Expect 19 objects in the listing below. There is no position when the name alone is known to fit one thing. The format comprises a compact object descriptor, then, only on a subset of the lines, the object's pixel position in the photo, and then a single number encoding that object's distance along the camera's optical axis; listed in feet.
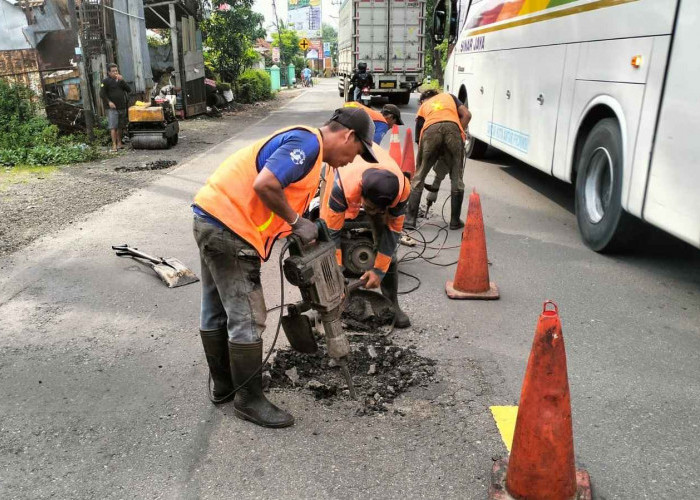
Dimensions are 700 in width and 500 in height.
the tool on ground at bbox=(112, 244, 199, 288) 16.99
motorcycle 58.76
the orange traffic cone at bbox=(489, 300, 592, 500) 7.84
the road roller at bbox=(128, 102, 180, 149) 40.93
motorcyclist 63.67
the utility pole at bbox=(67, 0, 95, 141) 39.24
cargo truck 69.26
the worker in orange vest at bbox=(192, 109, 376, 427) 9.04
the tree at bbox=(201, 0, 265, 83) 75.00
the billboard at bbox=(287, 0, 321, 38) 244.67
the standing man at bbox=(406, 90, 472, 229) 21.35
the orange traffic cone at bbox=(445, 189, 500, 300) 15.79
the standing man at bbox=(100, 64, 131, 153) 40.63
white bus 14.89
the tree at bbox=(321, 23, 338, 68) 430.53
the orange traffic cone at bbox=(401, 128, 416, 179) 27.96
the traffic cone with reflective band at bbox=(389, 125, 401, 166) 26.43
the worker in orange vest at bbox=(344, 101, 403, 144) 22.22
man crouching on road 12.46
